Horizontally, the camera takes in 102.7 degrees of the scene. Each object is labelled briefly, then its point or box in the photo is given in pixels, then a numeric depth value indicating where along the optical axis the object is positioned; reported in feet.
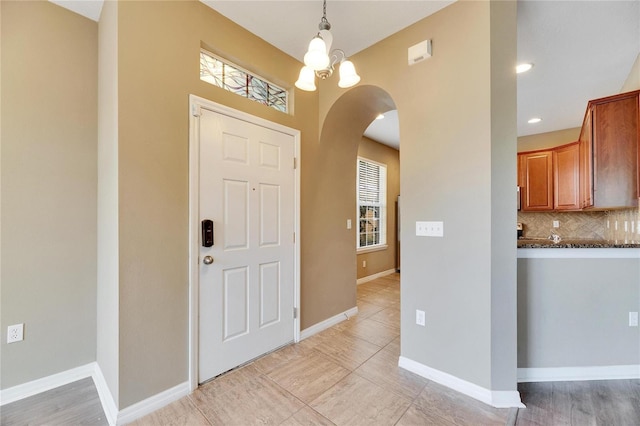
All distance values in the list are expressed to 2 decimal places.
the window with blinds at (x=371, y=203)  16.46
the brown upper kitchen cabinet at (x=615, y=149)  7.17
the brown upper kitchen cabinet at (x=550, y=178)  12.88
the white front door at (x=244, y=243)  6.41
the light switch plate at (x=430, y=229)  6.45
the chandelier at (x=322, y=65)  4.70
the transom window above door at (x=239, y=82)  6.74
